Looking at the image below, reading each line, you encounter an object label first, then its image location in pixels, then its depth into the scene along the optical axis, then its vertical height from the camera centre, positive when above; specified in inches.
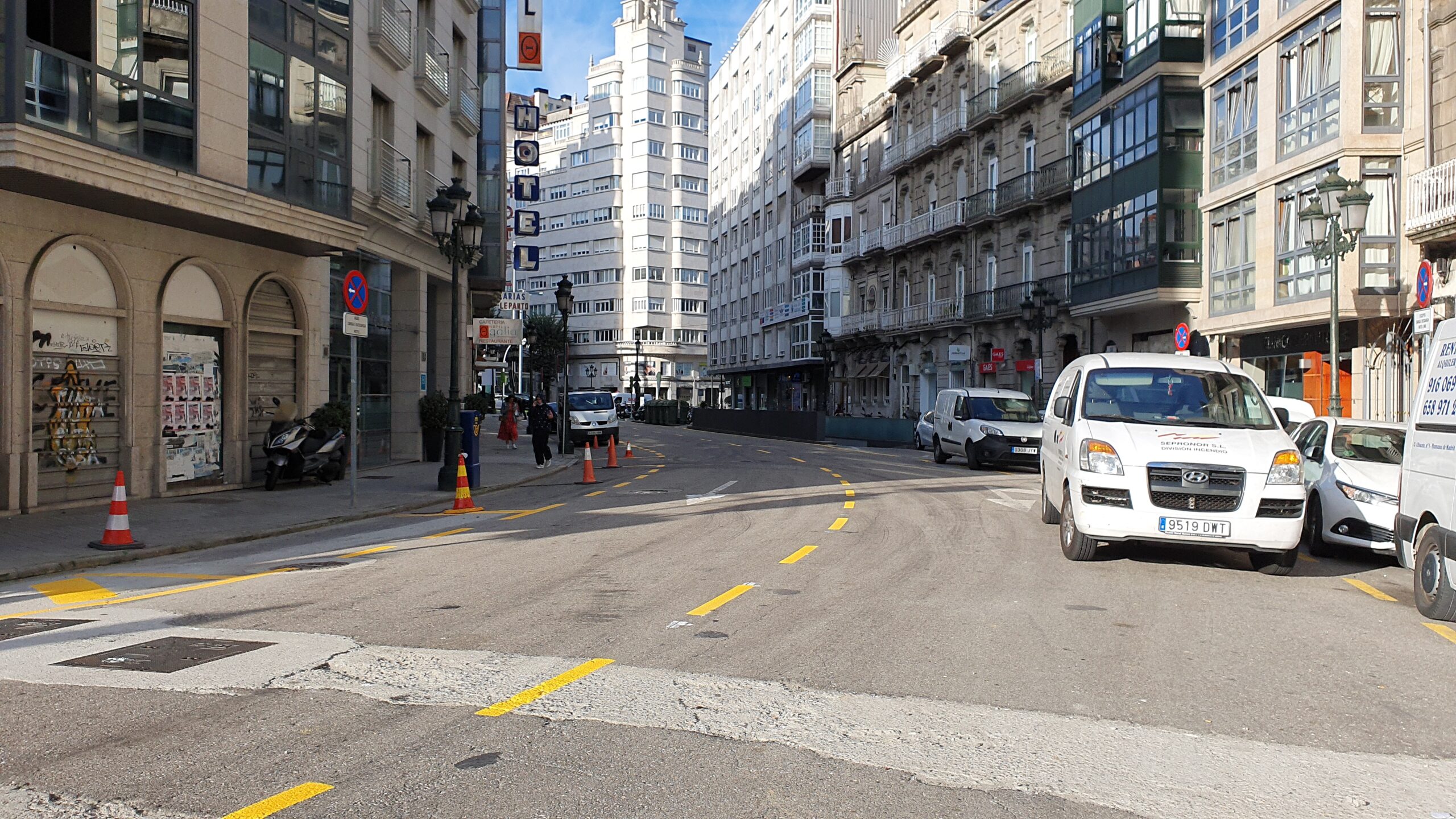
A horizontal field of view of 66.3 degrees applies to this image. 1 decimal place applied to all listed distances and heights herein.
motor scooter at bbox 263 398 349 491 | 706.8 -40.8
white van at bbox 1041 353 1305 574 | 361.4 -26.7
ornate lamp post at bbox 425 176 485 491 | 722.2 +100.0
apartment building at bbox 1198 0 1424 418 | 928.9 +191.8
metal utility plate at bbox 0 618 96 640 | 279.7 -62.2
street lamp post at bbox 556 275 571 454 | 1183.6 +23.2
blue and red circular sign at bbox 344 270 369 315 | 596.1 +51.2
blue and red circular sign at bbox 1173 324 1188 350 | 1029.2 +50.9
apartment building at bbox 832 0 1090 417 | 1569.9 +301.1
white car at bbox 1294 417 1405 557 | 410.3 -36.0
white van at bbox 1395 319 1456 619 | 295.9 -26.0
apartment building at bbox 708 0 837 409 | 2669.8 +510.2
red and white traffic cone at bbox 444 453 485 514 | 635.5 -61.2
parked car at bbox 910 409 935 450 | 1343.5 -50.3
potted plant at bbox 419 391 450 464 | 1012.5 -27.4
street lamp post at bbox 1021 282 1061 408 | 1416.1 +105.5
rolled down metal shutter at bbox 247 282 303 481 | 738.2 +19.9
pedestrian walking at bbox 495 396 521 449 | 1391.5 -46.4
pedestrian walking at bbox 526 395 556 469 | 1003.9 -36.6
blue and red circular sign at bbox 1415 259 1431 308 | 653.9 +63.9
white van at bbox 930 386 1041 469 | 965.2 -33.9
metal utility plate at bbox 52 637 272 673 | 239.5 -60.2
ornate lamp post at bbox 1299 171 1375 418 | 749.9 +119.6
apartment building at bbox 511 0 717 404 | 4224.9 +683.1
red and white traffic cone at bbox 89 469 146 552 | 437.7 -56.6
